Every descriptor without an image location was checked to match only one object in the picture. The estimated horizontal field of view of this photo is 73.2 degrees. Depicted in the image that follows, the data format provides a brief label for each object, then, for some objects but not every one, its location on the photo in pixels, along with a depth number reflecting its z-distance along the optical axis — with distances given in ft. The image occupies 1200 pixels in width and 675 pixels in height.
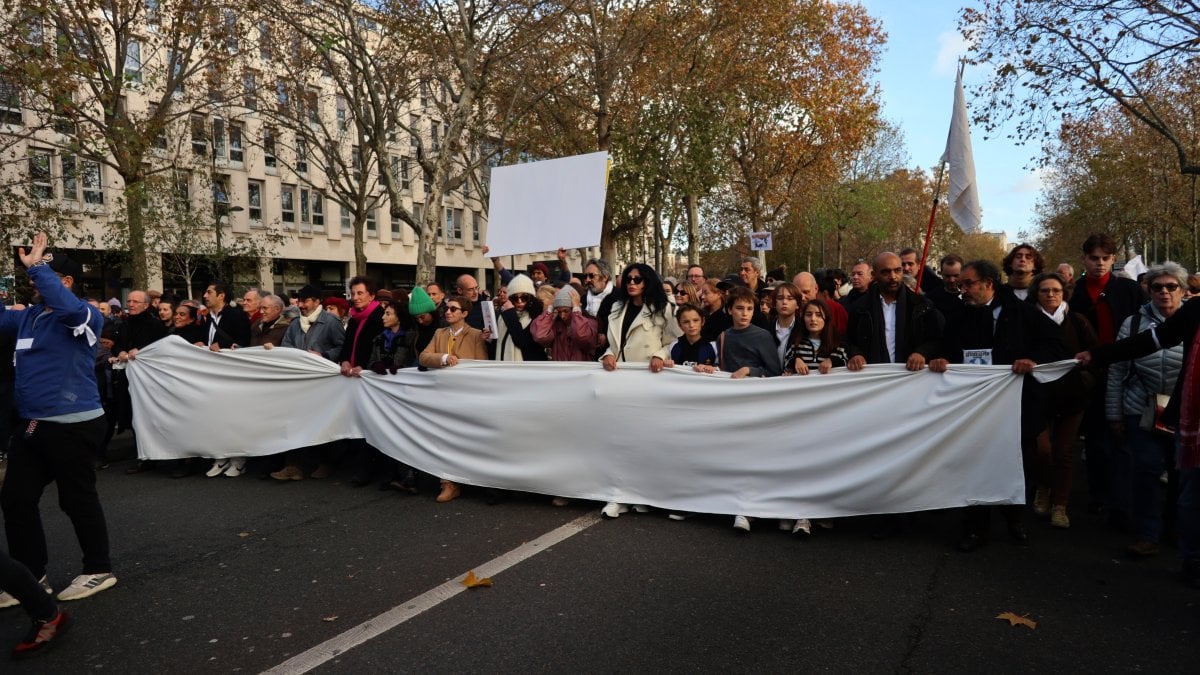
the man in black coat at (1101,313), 18.93
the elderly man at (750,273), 29.27
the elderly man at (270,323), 27.58
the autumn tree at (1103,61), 49.93
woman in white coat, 21.83
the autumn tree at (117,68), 43.16
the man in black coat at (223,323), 27.25
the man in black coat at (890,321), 19.01
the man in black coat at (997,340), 16.98
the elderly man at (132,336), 28.30
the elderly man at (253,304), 28.45
